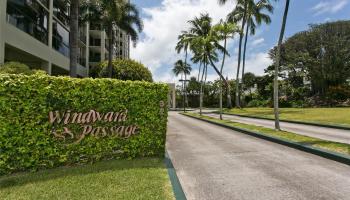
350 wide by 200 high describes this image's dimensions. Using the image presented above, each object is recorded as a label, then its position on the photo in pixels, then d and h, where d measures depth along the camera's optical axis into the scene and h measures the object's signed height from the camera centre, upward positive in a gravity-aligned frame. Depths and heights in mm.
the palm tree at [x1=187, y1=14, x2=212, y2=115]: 37562 +10251
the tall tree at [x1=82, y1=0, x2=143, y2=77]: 34969 +10725
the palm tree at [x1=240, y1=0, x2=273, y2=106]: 43344 +13700
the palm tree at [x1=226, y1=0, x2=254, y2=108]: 40844 +13326
